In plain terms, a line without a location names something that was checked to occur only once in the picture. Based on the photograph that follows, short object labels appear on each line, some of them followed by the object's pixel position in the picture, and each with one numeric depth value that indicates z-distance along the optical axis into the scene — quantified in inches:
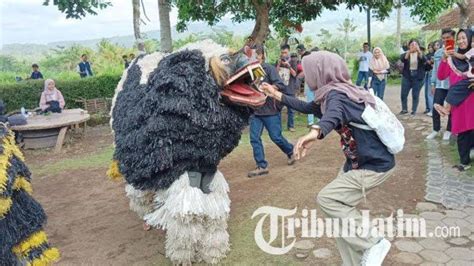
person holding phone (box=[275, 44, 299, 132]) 346.6
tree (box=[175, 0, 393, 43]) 339.6
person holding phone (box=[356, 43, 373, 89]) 500.7
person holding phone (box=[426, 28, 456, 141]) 262.2
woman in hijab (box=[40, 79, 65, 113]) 372.2
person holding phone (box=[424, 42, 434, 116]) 363.3
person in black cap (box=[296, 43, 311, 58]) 425.1
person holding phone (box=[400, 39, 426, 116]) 353.7
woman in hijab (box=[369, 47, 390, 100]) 379.2
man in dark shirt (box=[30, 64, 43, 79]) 521.3
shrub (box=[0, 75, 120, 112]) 413.7
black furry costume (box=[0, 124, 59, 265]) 103.6
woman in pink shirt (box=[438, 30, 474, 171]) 206.8
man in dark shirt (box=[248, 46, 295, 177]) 227.9
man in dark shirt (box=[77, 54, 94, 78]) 557.6
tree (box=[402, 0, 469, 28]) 283.7
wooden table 328.5
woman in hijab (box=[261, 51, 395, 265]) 111.7
